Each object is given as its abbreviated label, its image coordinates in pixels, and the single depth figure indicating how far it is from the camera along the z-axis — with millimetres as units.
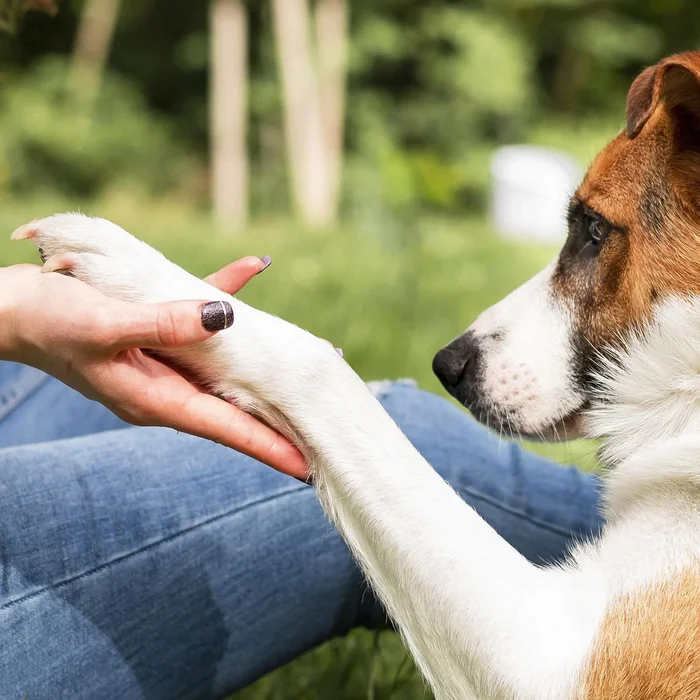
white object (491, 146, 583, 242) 9203
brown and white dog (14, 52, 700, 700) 1369
